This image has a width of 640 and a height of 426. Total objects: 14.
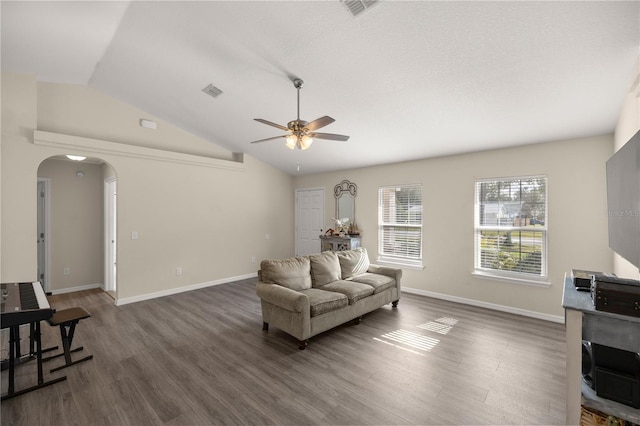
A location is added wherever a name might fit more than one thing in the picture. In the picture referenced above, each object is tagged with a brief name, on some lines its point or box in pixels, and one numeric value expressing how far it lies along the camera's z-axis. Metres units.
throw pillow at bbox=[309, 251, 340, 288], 3.97
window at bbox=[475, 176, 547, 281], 4.05
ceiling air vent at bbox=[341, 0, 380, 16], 2.26
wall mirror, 6.23
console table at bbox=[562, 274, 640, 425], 1.60
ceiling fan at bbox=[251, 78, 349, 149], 2.98
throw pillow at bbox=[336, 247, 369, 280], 4.42
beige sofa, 3.18
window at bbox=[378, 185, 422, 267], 5.30
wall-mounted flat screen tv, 1.61
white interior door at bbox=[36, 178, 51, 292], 5.07
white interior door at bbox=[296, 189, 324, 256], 6.93
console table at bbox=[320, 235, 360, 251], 5.89
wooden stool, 2.62
